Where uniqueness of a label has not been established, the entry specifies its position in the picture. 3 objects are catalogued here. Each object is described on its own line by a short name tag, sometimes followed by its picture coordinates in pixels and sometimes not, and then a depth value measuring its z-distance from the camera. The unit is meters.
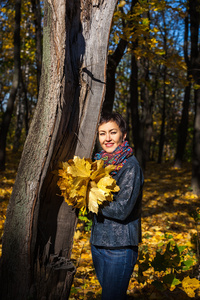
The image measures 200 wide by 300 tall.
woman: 1.71
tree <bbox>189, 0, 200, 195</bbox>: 7.74
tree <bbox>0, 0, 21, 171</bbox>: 8.03
